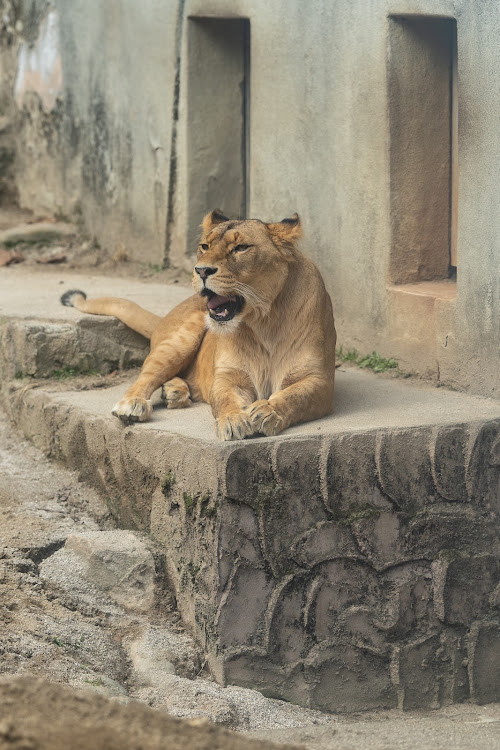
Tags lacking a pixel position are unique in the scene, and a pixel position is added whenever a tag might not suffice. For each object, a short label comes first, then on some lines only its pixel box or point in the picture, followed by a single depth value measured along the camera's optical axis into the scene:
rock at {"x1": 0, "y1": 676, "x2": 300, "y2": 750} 5.25
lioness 9.73
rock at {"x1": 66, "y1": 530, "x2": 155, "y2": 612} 10.00
